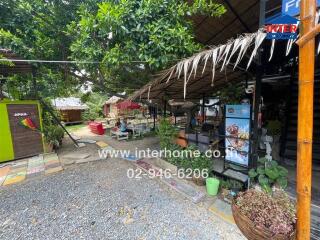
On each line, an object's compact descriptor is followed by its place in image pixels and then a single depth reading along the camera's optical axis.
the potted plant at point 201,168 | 4.39
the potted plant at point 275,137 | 4.98
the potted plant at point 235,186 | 3.75
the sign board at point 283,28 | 1.69
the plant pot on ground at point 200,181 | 4.38
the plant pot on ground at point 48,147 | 7.42
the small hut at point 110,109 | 23.19
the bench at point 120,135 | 10.50
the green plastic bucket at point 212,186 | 3.78
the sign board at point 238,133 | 3.88
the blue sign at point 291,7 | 1.72
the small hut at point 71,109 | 18.70
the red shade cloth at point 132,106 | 12.80
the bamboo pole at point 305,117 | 1.44
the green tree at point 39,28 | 4.97
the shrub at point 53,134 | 7.52
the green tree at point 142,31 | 3.92
